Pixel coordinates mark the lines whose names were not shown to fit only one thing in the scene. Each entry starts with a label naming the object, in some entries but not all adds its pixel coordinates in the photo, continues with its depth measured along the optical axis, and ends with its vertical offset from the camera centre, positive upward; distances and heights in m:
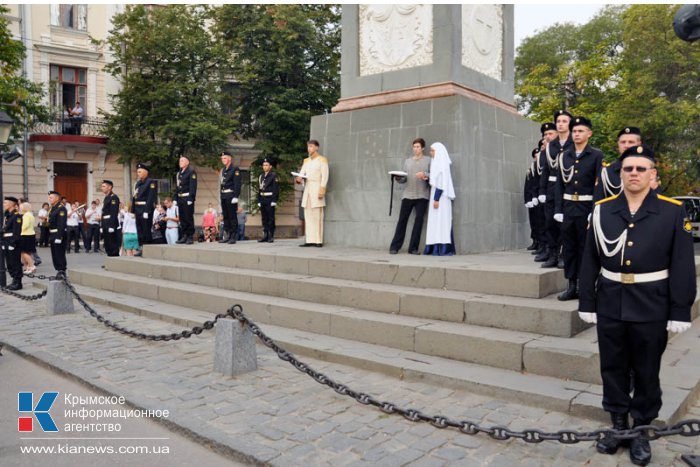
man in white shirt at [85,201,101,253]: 22.62 -0.22
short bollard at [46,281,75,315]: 9.30 -1.35
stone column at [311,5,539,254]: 9.24 +1.72
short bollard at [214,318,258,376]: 5.75 -1.32
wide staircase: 5.07 -1.14
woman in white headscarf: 8.77 +0.20
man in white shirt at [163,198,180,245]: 17.05 -0.32
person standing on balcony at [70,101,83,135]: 27.12 +4.71
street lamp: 12.00 +1.84
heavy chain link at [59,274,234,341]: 5.91 -1.35
